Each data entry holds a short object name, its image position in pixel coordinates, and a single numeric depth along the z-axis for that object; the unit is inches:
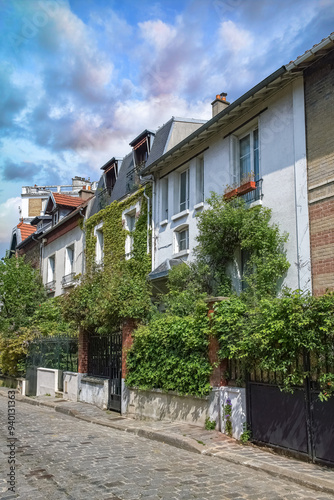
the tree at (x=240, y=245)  464.1
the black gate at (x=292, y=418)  265.9
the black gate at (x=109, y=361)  488.7
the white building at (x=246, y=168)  460.4
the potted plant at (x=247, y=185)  499.2
